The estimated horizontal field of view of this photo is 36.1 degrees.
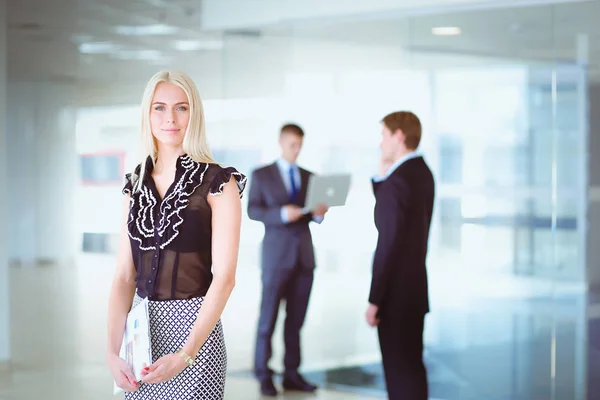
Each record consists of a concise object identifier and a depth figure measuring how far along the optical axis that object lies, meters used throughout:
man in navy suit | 6.54
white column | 7.10
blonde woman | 2.70
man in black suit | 4.75
